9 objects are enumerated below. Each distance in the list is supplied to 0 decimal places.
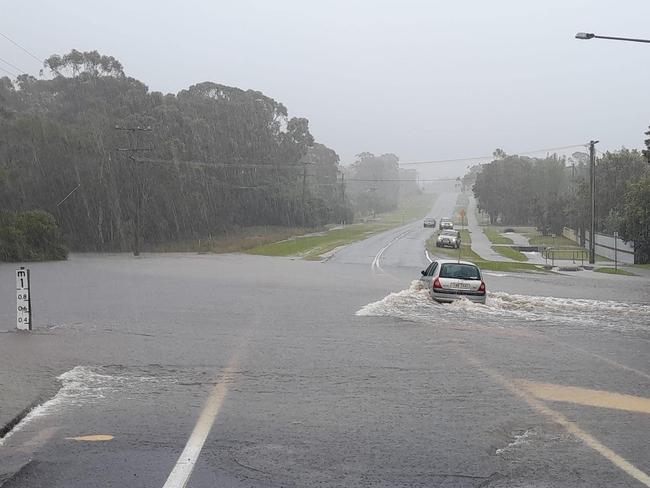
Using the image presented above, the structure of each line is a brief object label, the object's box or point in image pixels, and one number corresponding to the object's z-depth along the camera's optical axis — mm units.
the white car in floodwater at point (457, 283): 19016
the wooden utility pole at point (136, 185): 62719
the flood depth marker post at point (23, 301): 13883
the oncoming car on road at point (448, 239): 60188
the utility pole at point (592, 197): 46219
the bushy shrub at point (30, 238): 52531
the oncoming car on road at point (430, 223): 103038
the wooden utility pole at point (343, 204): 131375
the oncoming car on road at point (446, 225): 81719
